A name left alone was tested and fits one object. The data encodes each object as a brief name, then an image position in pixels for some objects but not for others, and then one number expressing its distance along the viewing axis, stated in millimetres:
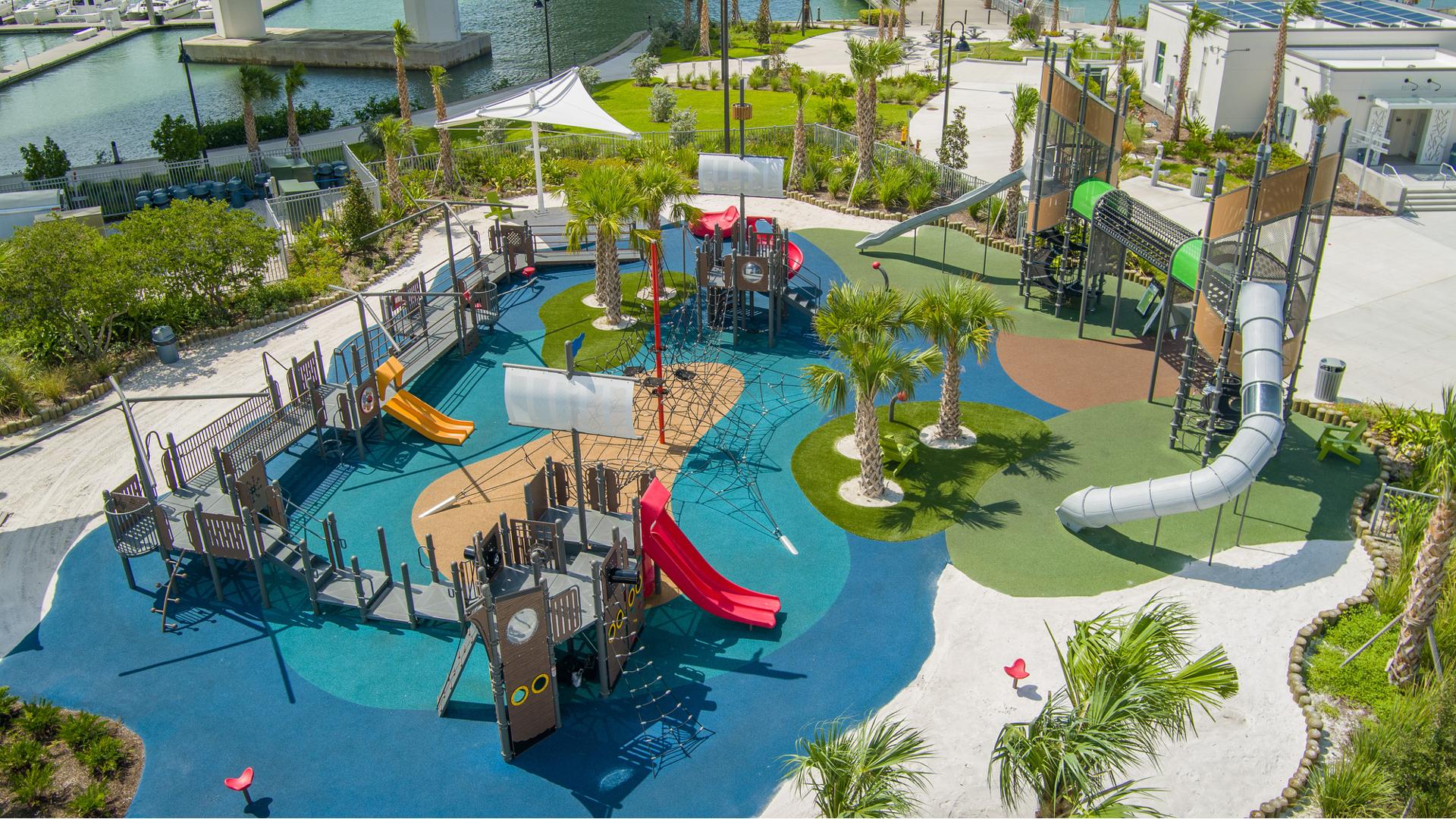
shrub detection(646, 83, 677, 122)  52969
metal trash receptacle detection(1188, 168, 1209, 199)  41219
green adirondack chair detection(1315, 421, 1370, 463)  24500
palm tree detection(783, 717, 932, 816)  12672
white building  41375
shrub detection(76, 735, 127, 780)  17031
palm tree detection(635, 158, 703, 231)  31389
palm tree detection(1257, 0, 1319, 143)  43188
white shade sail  38719
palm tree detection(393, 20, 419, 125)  42938
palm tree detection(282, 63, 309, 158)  48500
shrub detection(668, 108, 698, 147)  47031
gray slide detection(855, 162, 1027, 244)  34906
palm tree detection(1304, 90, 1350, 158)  40906
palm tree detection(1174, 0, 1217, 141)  47438
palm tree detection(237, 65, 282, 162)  46562
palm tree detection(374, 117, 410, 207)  39469
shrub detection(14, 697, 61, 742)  17656
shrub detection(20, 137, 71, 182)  43375
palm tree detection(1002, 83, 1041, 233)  35781
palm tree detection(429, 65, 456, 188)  42312
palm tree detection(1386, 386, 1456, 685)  16625
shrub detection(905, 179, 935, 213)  40250
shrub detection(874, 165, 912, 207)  40500
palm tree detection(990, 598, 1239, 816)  12562
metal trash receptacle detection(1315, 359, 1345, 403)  26578
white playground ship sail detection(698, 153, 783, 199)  35438
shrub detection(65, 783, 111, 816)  16281
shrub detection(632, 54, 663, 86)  62062
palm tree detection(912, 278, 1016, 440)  24078
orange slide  26375
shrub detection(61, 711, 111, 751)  17406
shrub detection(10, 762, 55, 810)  16328
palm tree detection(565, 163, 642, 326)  29953
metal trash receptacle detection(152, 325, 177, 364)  29969
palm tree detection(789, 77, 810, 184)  43031
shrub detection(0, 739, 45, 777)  16781
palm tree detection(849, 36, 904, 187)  38438
